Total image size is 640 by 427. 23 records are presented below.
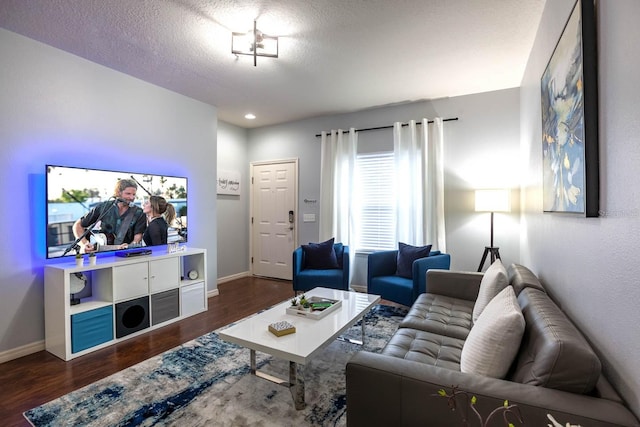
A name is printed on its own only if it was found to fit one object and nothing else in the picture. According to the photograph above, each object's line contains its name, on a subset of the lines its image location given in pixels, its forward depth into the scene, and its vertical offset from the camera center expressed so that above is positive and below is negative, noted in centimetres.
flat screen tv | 271 +18
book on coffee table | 204 -77
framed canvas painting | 129 +44
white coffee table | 187 -81
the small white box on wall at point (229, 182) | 512 +52
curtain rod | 403 +120
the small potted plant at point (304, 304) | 248 -74
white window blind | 446 +15
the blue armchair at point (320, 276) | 379 -79
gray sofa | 101 -65
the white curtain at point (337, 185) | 461 +41
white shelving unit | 259 -82
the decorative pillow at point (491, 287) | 203 -51
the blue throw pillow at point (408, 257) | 362 -55
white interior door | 527 -8
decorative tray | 238 -77
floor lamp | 346 +8
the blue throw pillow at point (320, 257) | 408 -59
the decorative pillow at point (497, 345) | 129 -57
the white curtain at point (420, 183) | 405 +38
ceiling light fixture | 256 +147
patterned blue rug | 182 -119
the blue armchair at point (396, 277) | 325 -75
